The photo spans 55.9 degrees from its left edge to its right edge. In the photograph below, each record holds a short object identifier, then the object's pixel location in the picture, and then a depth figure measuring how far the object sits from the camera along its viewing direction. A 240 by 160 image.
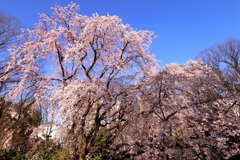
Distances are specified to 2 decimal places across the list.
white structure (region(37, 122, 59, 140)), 7.79
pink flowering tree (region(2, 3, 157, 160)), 6.41
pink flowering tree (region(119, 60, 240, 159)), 6.08
